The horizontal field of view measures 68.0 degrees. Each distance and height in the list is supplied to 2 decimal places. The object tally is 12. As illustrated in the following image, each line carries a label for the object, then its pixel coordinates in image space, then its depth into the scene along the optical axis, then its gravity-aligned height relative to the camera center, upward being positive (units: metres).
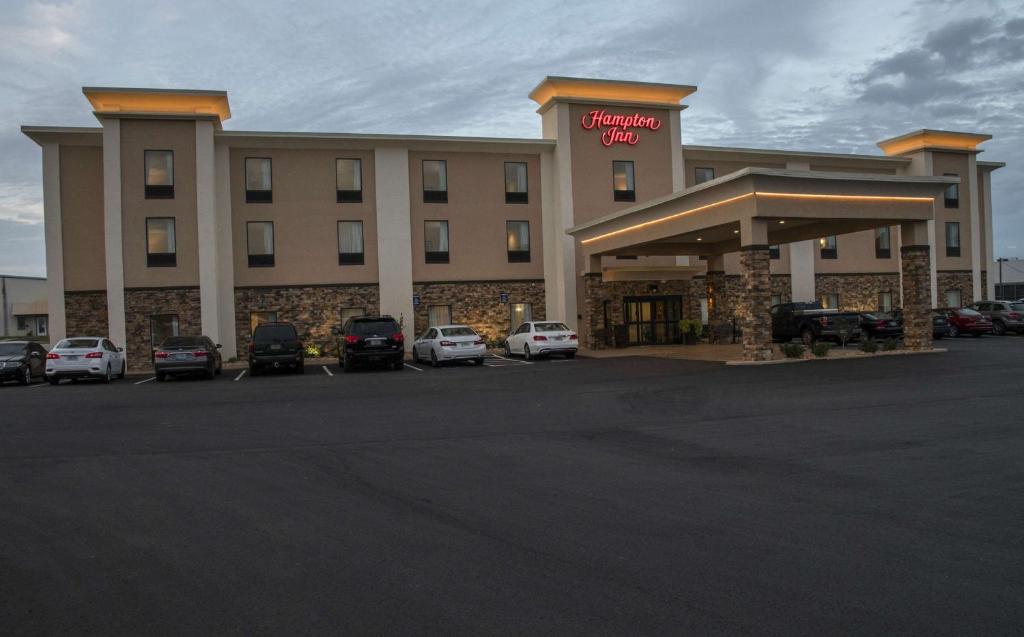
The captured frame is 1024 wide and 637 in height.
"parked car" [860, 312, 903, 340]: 30.45 -0.90
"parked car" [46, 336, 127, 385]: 22.02 -0.97
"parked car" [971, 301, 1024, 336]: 32.09 -0.61
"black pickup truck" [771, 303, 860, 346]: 28.66 -0.68
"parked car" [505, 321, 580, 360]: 26.62 -0.92
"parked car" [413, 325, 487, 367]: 25.12 -0.97
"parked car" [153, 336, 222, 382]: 22.36 -1.00
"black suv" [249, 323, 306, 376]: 23.50 -0.84
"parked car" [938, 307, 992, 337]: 32.56 -0.92
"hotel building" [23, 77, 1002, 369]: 28.98 +3.60
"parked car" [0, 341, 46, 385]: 22.56 -1.02
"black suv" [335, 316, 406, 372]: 23.70 -0.73
